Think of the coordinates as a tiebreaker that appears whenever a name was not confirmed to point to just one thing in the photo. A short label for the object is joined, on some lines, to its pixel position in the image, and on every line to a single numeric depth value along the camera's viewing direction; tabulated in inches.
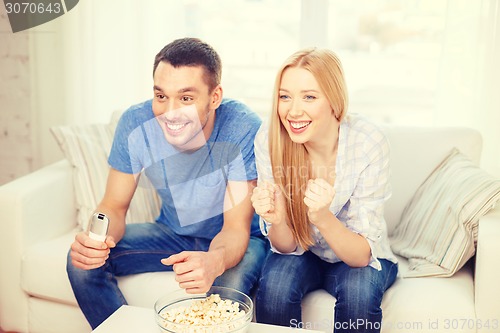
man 61.0
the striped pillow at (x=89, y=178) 74.1
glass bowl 43.7
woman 55.6
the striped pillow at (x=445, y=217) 61.4
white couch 57.2
